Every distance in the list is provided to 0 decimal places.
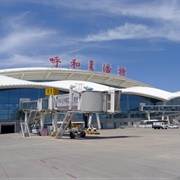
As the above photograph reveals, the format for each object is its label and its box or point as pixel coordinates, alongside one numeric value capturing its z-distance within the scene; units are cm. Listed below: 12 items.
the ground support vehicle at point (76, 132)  2864
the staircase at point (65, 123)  2814
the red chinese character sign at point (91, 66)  6599
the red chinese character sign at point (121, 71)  7060
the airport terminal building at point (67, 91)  5048
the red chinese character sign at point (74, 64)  6242
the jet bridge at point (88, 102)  2579
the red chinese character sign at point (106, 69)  6646
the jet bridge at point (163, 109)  6619
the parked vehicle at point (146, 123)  6163
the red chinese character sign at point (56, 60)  6133
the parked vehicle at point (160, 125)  5365
